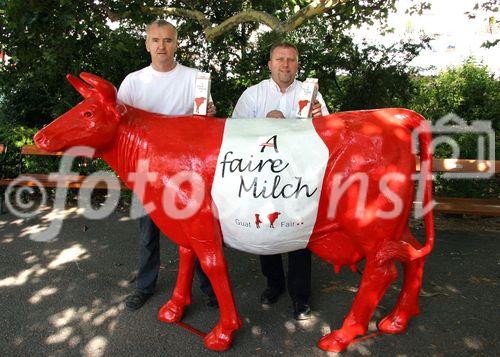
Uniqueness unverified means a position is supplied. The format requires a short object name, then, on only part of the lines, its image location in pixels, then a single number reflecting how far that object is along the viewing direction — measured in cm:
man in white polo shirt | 329
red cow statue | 274
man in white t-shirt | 328
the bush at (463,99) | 651
